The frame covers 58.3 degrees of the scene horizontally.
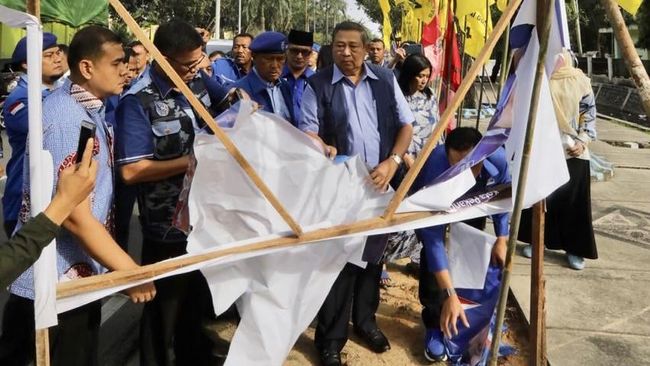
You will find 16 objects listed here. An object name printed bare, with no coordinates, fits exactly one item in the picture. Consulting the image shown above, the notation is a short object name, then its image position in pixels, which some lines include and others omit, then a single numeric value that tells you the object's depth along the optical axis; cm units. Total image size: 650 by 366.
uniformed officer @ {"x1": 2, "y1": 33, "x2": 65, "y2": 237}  227
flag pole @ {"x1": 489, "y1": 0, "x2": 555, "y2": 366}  178
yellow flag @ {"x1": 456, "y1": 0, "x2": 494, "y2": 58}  487
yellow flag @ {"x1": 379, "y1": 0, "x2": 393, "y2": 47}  711
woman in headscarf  398
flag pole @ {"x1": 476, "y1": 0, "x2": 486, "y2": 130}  470
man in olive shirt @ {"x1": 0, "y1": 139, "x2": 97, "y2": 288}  137
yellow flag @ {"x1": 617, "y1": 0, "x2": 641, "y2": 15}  214
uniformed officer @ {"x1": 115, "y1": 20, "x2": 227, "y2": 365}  231
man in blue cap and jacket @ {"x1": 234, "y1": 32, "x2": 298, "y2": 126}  327
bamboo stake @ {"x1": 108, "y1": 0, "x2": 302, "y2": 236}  161
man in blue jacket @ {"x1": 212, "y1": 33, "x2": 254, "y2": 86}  555
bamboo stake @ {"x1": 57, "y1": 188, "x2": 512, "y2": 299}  170
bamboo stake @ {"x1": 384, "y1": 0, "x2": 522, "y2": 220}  178
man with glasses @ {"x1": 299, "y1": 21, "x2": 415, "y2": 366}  295
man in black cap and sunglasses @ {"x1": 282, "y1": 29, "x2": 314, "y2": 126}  378
